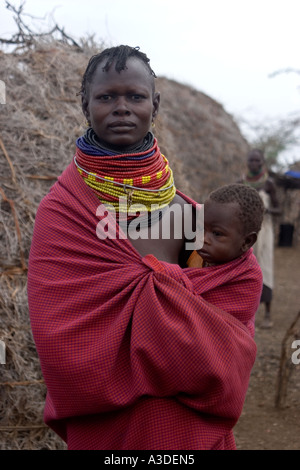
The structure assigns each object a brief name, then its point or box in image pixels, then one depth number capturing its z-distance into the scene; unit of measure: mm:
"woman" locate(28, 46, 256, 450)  1727
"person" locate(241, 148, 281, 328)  6543
